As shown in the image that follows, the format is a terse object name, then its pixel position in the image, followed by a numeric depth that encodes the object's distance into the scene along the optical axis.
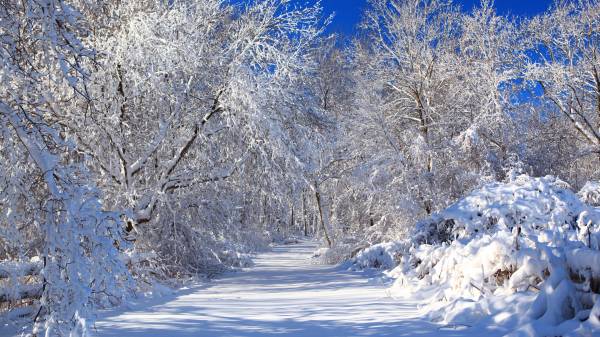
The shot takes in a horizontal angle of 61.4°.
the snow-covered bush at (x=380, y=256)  11.19
